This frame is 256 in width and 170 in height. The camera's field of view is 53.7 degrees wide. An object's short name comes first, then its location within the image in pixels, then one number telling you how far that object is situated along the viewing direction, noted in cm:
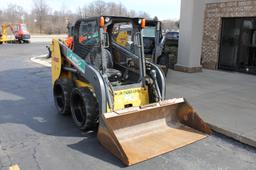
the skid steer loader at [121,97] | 397
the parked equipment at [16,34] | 2901
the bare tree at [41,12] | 6238
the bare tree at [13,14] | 6444
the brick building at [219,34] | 1021
